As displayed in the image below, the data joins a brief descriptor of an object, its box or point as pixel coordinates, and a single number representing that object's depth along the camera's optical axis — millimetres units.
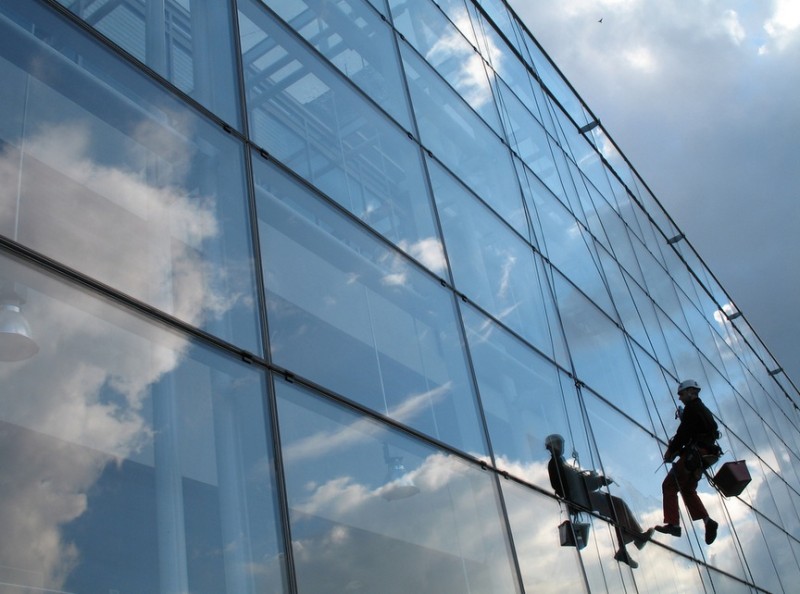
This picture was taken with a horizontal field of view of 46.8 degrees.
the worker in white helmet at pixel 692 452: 11258
